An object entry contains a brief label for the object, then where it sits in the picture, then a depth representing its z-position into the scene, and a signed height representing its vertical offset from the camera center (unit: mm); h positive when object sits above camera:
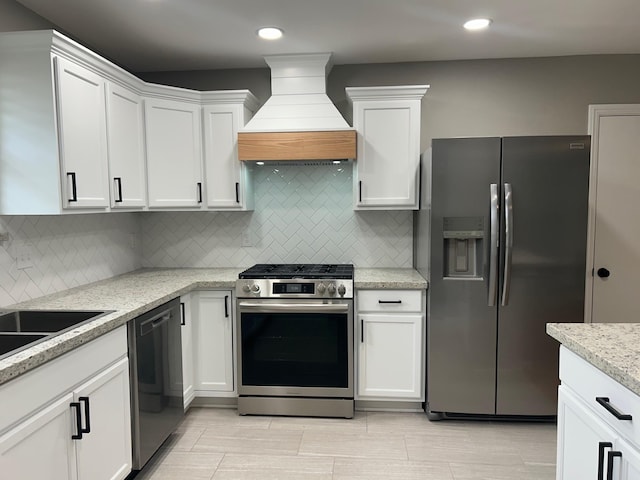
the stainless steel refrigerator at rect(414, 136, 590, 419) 2590 -298
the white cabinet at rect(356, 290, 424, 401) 2840 -868
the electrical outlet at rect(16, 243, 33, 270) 2213 -189
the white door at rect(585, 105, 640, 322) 3154 +81
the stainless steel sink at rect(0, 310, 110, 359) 1951 -472
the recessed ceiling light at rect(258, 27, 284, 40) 2596 +1200
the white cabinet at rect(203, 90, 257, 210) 3082 +529
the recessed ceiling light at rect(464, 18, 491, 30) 2508 +1209
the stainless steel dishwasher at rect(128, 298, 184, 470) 2111 -886
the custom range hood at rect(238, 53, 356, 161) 2939 +712
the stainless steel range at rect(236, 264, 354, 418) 2809 -853
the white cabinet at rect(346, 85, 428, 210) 3004 +546
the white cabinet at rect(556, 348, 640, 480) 1155 -658
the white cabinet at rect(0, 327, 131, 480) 1363 -768
